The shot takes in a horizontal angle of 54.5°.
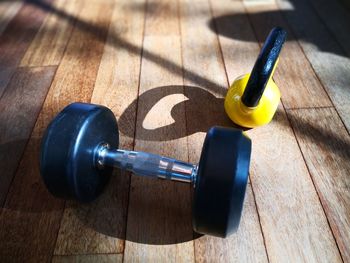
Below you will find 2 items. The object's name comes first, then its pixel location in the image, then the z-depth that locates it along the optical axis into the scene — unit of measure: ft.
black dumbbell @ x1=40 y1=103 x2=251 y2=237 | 2.04
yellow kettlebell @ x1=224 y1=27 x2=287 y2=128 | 2.63
